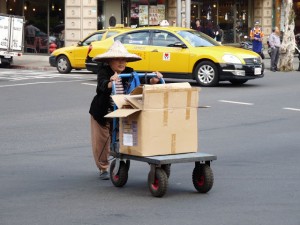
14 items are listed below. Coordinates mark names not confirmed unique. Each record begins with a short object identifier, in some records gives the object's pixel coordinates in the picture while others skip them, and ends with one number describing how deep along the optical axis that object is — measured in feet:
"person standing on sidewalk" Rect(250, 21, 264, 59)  114.52
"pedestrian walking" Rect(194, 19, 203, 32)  116.57
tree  96.63
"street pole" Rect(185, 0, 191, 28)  104.42
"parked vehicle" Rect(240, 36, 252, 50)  124.29
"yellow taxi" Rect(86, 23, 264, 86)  71.87
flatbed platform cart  27.76
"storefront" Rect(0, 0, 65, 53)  125.39
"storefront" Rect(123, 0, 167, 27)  132.05
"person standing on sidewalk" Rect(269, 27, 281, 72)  97.91
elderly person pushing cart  30.66
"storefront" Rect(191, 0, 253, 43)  145.48
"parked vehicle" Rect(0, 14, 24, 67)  95.96
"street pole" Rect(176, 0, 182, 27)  103.72
